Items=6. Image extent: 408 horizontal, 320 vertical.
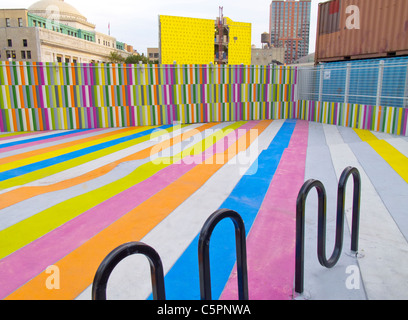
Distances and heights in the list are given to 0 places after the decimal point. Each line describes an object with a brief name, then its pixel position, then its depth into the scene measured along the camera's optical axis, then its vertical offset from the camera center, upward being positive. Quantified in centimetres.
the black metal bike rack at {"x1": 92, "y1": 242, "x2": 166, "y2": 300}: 162 -93
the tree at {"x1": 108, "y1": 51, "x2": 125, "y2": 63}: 8094 +517
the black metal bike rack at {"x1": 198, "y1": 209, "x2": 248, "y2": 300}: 203 -109
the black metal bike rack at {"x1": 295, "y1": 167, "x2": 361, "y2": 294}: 254 -120
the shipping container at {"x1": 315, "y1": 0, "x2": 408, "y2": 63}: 1053 +161
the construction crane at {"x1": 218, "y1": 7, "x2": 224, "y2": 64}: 4774 +648
